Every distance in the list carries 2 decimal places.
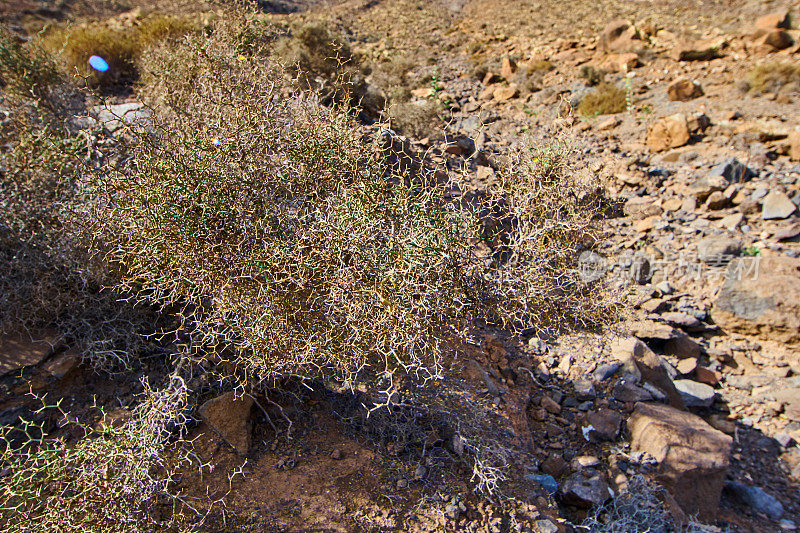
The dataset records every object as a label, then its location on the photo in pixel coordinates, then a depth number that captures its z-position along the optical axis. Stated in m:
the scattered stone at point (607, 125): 7.84
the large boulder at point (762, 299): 4.50
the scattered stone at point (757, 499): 3.29
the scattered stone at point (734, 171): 6.11
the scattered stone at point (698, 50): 9.25
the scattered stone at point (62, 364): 2.69
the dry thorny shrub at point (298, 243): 2.20
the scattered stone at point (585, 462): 3.04
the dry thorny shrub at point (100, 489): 1.79
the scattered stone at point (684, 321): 4.71
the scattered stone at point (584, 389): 3.58
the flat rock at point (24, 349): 2.67
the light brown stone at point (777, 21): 9.41
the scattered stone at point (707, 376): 4.30
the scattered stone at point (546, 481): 2.71
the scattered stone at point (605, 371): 3.68
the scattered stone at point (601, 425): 3.25
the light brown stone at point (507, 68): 10.32
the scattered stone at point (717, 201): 5.87
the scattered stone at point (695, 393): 3.99
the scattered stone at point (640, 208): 6.00
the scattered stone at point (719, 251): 5.20
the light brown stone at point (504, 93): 9.33
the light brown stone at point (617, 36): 10.29
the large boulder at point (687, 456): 2.98
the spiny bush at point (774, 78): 7.66
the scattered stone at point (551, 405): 3.43
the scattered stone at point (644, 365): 3.73
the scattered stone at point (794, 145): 6.21
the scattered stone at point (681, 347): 4.45
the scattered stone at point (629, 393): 3.53
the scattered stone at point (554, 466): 2.94
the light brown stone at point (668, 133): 6.93
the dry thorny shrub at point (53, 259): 2.71
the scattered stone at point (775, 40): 8.98
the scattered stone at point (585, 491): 2.74
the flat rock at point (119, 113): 3.88
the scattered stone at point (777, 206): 5.57
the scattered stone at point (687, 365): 4.28
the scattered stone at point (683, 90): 8.15
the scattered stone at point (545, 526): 2.29
